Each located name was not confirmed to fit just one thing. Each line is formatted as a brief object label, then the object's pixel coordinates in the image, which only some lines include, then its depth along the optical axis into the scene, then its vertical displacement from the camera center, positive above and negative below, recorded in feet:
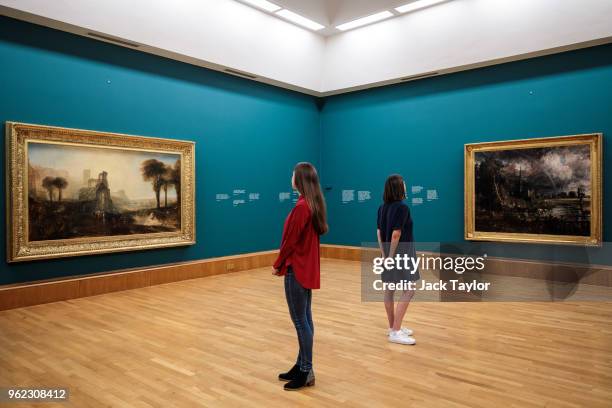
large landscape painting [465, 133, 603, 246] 33.96 +0.78
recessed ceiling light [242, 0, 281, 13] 39.99 +17.93
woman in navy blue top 19.03 -1.47
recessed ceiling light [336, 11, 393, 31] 42.63 +17.76
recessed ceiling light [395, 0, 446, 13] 39.78 +17.71
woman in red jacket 14.47 -1.60
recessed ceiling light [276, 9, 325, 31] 42.65 +17.95
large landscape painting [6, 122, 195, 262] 28.22 +0.69
